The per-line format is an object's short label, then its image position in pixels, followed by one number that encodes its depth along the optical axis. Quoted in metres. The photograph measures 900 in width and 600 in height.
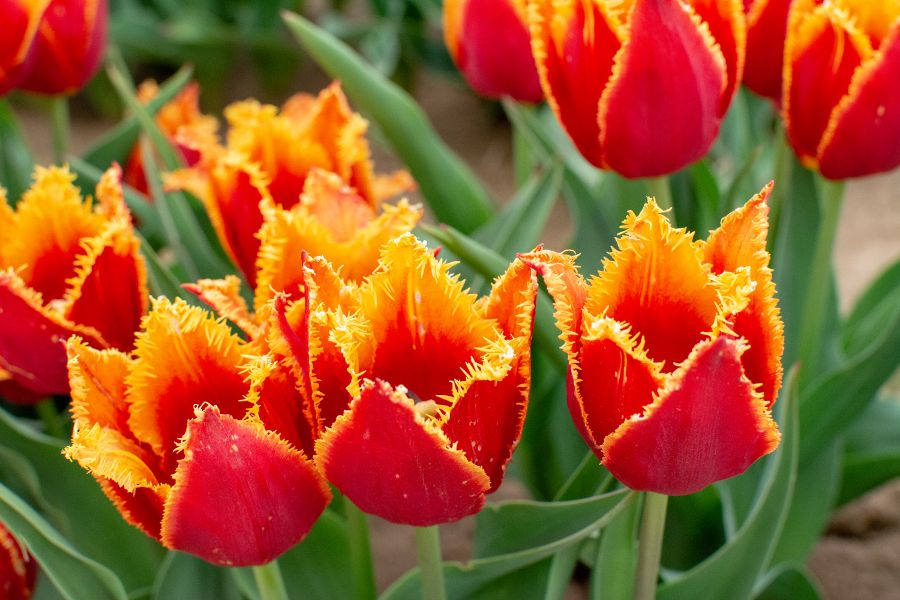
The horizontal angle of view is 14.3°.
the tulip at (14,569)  0.84
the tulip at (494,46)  0.99
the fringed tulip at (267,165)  0.88
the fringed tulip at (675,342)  0.75
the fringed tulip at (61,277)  0.83
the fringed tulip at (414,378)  0.76
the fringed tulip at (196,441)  0.77
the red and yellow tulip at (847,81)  0.87
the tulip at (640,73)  0.84
